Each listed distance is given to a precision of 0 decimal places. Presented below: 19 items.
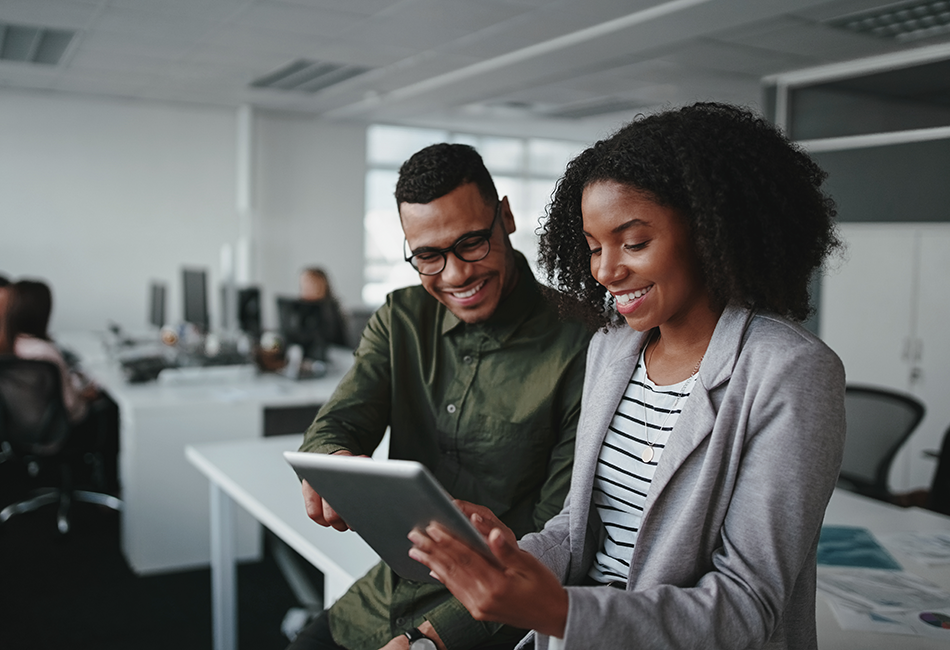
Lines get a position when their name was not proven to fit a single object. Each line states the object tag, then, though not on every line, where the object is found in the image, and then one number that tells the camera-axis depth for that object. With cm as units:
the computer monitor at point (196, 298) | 568
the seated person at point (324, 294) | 571
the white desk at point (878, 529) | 148
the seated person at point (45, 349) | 414
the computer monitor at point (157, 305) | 623
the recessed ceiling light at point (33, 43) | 534
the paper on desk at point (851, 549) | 187
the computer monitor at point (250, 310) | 546
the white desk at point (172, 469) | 374
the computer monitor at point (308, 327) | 490
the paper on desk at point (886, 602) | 154
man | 150
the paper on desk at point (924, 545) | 191
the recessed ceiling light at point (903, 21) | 429
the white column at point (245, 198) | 804
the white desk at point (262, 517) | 191
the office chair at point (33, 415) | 391
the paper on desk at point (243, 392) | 394
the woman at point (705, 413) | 101
